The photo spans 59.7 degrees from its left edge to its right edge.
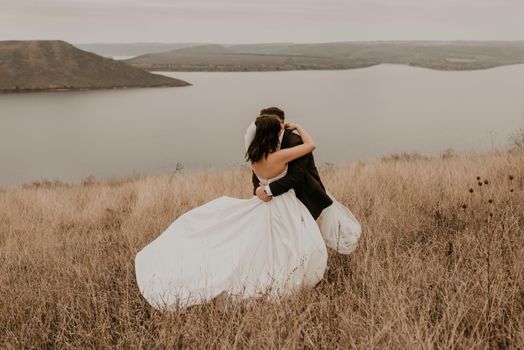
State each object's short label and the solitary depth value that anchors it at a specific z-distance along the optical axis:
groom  3.91
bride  3.58
